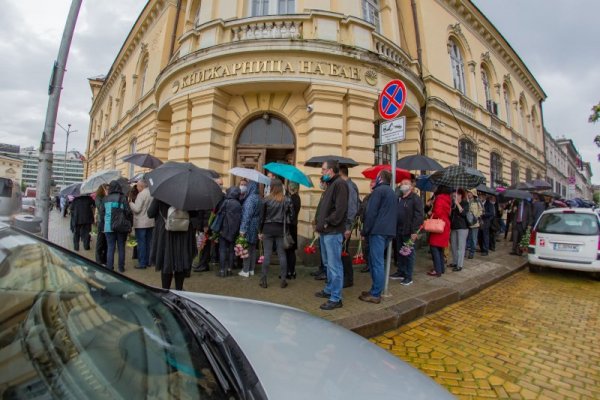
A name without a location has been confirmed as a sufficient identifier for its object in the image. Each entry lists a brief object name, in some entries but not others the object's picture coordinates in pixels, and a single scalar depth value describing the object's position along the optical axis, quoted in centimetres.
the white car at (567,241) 578
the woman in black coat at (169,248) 357
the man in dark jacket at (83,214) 719
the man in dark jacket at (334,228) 384
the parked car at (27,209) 1071
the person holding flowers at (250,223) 533
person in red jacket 554
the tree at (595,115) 1056
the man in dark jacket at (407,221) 509
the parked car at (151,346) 91
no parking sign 417
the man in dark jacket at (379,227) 407
